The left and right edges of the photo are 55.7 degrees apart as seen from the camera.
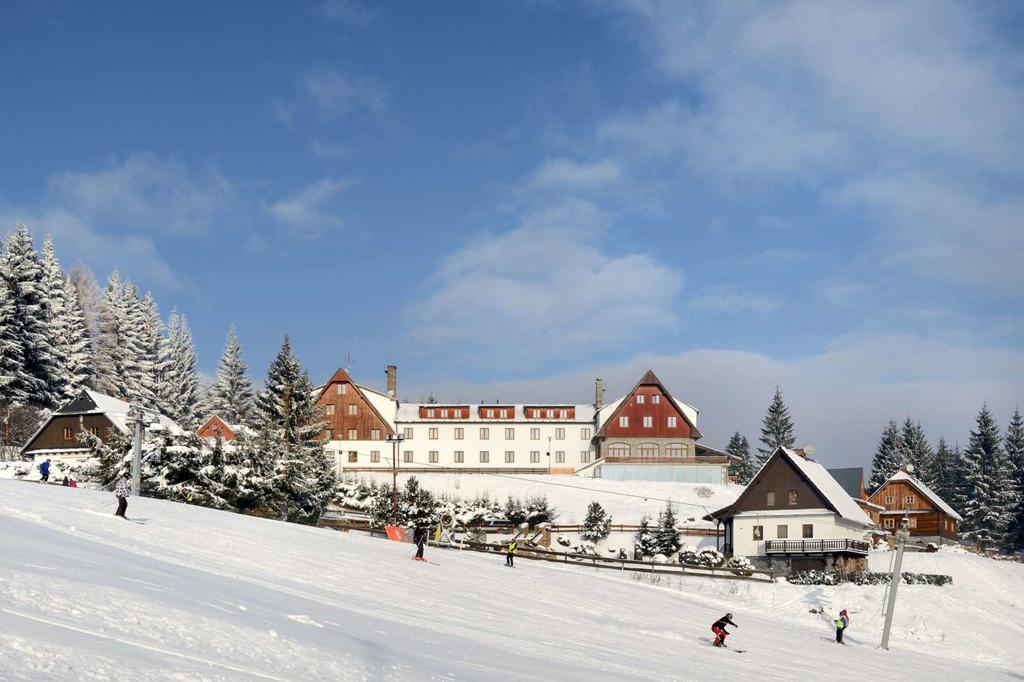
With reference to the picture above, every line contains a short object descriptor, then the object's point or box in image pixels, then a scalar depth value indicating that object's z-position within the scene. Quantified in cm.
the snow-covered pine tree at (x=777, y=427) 12995
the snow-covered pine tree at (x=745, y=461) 13825
